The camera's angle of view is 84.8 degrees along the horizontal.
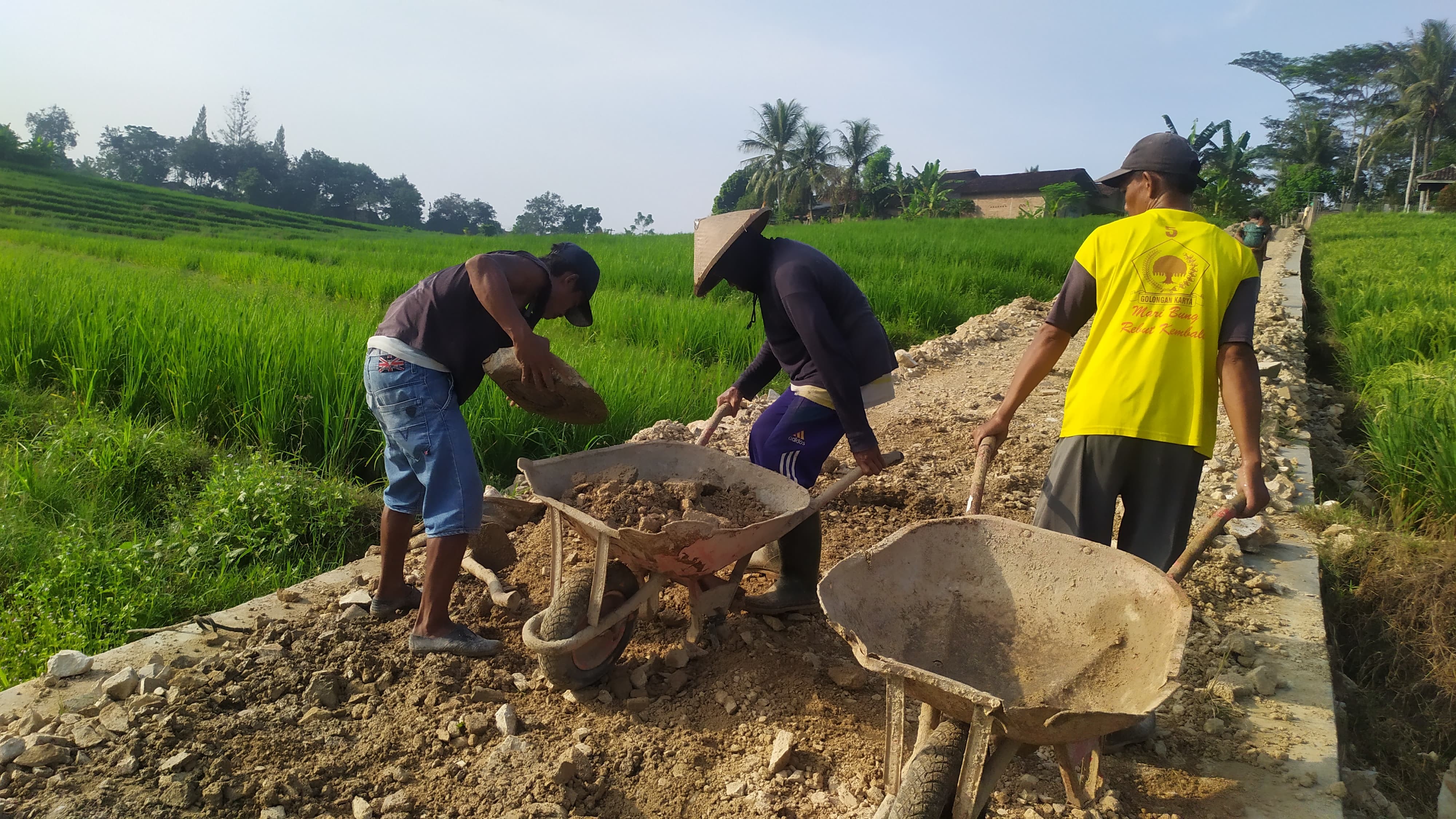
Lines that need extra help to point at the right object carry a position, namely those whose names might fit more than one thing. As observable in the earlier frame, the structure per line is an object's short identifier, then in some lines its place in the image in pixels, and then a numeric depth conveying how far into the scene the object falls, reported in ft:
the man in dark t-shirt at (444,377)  8.18
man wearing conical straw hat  8.43
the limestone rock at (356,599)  9.20
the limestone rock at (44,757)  6.42
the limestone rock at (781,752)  6.92
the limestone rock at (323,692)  7.68
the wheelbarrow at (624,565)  7.20
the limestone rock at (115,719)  6.92
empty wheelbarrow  5.38
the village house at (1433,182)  122.83
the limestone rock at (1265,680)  8.21
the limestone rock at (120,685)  7.36
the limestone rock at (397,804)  6.48
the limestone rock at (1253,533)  11.27
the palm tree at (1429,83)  154.20
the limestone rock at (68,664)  7.61
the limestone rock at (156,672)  7.62
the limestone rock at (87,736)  6.72
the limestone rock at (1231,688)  8.14
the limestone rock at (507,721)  7.36
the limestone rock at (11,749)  6.45
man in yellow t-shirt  6.89
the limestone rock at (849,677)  8.25
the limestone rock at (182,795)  6.25
